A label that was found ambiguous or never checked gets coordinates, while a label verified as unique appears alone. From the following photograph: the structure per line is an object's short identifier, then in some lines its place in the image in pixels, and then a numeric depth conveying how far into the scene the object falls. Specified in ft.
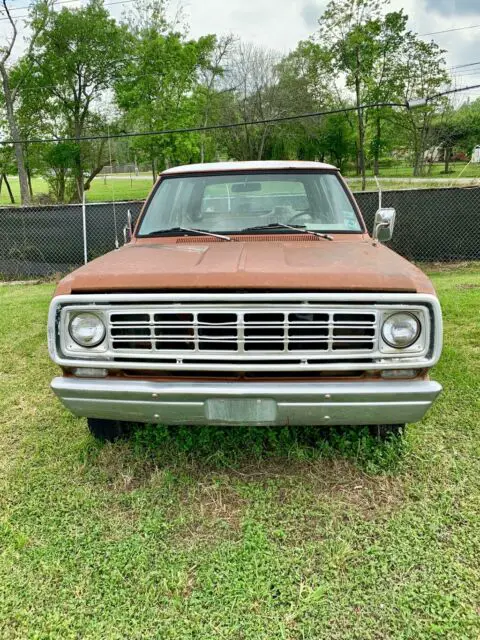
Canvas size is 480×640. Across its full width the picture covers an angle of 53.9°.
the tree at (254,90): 106.52
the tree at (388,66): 101.18
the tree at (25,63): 74.95
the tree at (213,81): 94.60
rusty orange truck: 7.29
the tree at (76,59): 93.50
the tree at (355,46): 100.27
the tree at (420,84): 100.63
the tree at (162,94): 73.10
